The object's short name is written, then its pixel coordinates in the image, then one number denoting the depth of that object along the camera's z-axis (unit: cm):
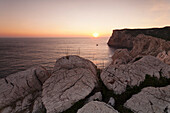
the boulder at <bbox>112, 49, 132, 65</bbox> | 1742
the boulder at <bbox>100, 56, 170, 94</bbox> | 1000
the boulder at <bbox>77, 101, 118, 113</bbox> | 622
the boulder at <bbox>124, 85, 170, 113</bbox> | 723
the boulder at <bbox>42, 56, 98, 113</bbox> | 836
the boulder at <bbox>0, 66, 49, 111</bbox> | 1002
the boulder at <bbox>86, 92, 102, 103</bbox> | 875
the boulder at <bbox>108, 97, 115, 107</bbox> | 835
